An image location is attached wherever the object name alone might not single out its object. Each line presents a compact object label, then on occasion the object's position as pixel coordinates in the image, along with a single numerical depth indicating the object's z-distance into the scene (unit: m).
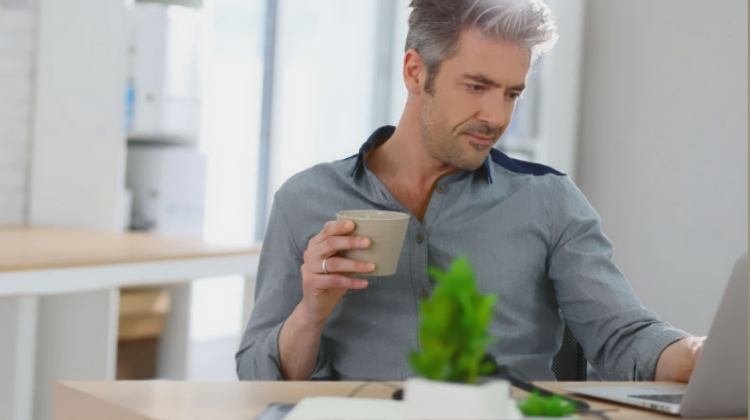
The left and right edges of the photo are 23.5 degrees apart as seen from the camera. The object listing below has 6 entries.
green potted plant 1.65
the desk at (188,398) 2.03
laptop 2.07
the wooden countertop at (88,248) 3.23
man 2.56
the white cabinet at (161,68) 4.02
